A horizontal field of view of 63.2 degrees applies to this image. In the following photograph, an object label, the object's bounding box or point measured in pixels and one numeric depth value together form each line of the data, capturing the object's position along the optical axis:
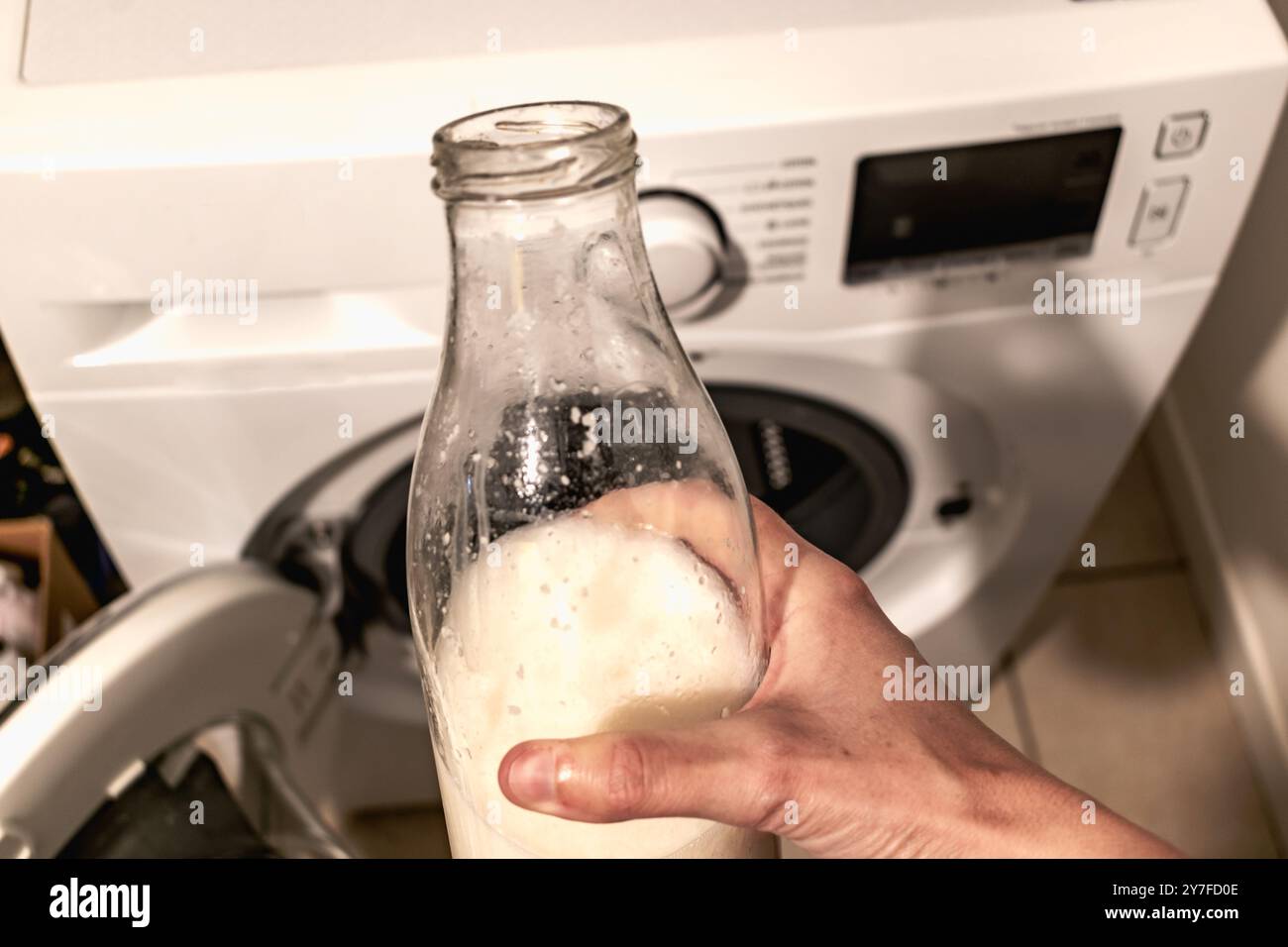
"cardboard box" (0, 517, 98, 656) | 0.87
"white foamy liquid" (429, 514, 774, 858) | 0.37
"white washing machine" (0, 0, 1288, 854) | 0.54
